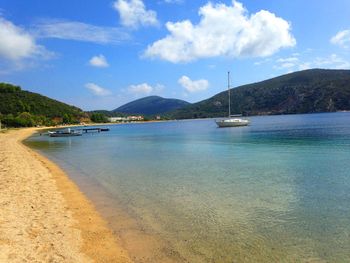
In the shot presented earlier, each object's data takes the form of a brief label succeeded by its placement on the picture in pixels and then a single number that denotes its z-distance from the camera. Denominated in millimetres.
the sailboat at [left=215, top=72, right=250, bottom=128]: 110550
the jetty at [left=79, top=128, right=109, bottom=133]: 124962
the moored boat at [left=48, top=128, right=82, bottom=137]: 94250
